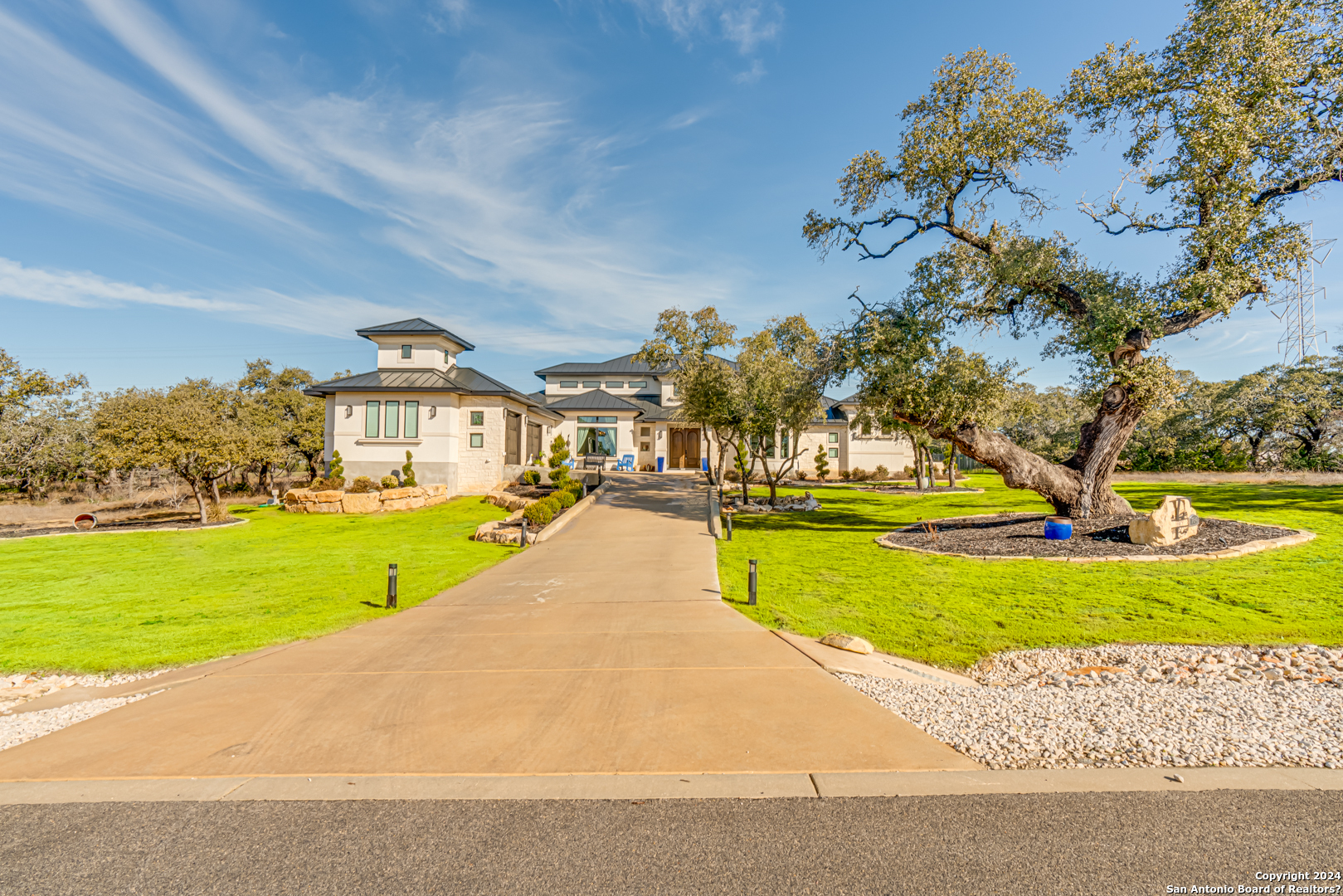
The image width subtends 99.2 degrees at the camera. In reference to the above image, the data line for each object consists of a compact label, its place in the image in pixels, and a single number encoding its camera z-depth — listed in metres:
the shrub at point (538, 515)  16.84
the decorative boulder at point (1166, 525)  11.40
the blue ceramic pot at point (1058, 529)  12.54
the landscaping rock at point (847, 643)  7.05
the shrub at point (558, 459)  25.20
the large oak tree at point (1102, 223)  11.77
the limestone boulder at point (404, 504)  23.50
